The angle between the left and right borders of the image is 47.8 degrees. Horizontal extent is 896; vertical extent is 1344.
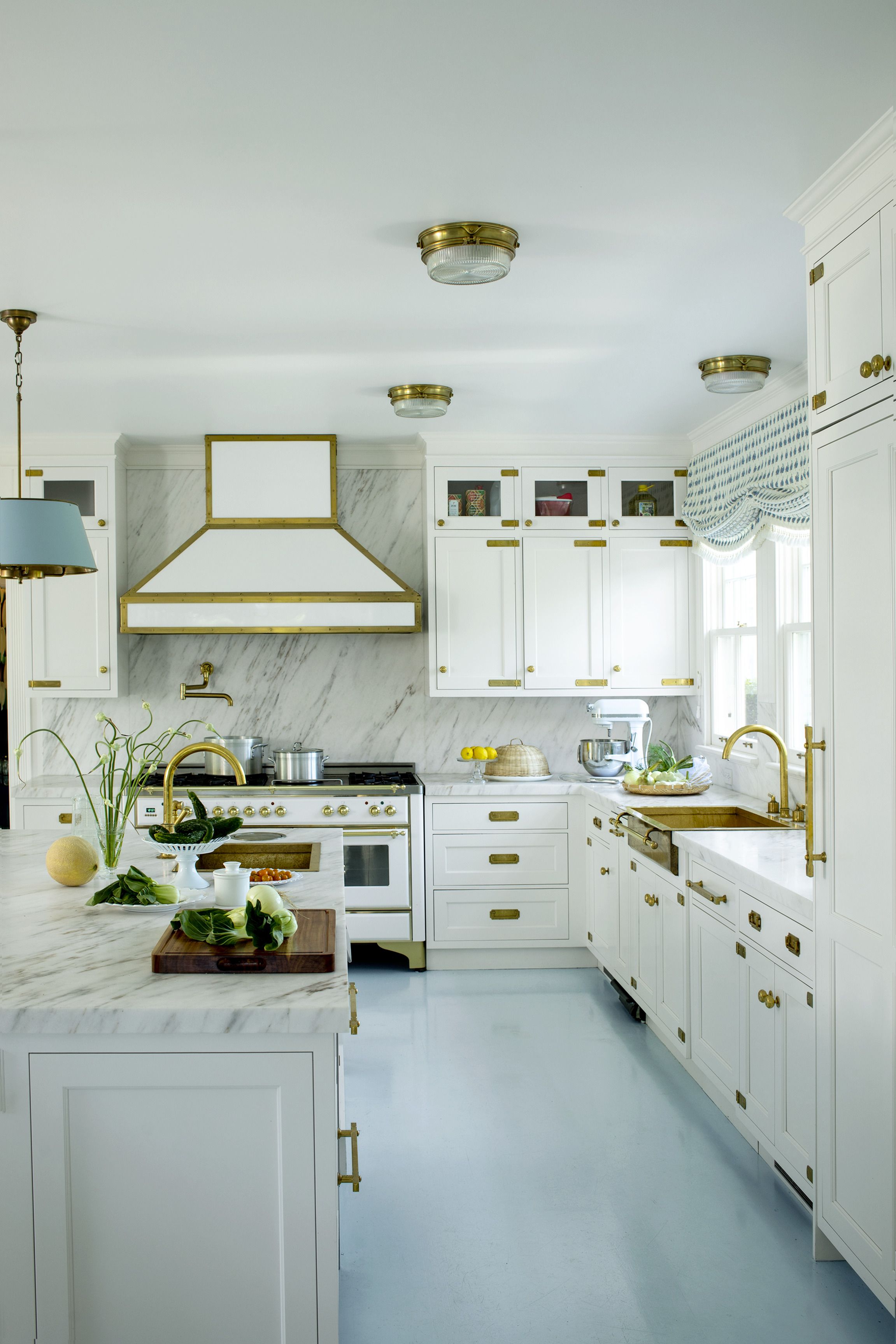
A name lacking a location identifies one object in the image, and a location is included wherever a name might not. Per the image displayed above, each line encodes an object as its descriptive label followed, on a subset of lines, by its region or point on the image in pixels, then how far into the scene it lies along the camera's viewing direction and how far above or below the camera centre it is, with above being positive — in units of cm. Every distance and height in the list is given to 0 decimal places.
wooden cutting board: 186 -53
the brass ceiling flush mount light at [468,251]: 260 +110
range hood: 488 +53
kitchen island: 170 -85
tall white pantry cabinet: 209 -3
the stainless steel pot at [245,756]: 491 -40
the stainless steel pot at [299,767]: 486 -45
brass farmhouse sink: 362 -59
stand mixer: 498 -36
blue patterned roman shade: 374 +76
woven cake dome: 504 -45
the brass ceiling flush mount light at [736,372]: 370 +110
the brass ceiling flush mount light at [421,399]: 408 +112
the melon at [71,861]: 256 -47
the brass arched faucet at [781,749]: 347 -27
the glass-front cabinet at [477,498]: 500 +87
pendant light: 275 +39
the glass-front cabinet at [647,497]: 507 +88
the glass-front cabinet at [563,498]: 503 +87
